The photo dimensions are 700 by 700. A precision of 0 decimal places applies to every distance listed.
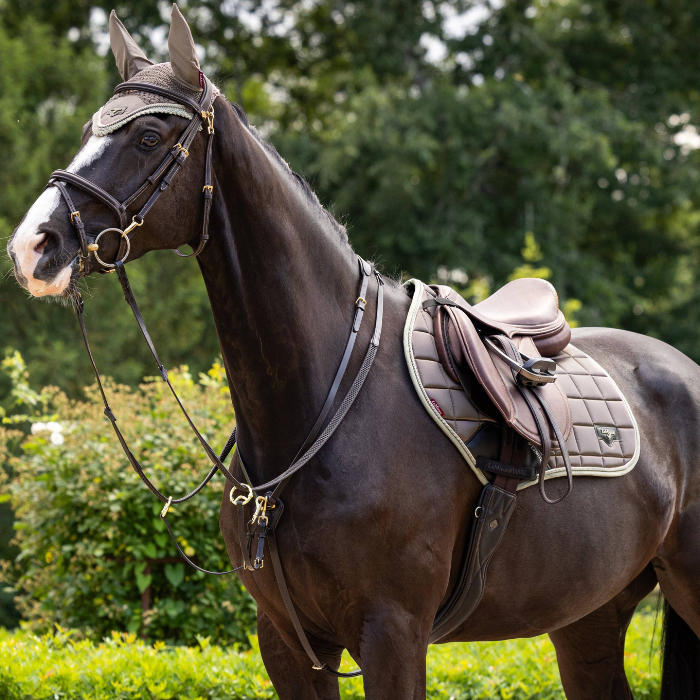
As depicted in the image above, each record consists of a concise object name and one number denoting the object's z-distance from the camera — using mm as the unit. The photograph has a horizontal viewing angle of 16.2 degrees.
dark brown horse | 5378
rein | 5303
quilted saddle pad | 5640
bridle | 5282
